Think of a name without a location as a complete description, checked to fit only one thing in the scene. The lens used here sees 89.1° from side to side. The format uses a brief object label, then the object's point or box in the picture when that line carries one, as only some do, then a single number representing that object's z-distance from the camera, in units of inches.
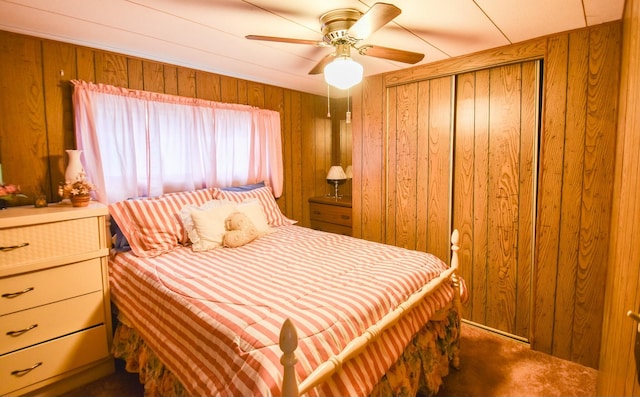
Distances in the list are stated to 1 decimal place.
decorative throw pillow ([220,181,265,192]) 118.6
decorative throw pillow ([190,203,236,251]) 89.5
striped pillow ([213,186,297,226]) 110.2
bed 46.3
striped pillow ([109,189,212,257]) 85.5
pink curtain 90.2
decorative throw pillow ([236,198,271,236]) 100.4
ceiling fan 61.6
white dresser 67.1
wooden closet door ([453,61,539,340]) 93.8
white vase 82.8
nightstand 141.1
